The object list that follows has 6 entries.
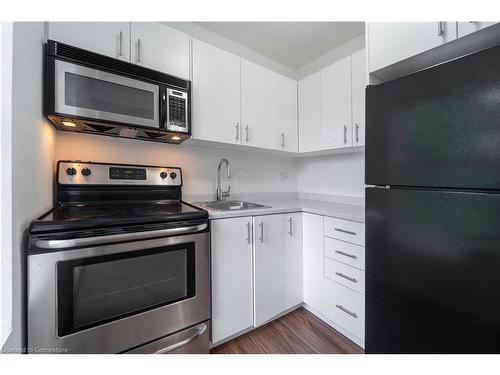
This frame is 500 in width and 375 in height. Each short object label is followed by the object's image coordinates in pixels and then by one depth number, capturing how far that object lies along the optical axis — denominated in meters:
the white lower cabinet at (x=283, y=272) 1.39
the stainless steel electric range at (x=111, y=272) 0.85
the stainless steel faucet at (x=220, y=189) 1.94
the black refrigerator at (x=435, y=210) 0.71
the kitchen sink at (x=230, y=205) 1.88
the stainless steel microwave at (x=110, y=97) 1.05
